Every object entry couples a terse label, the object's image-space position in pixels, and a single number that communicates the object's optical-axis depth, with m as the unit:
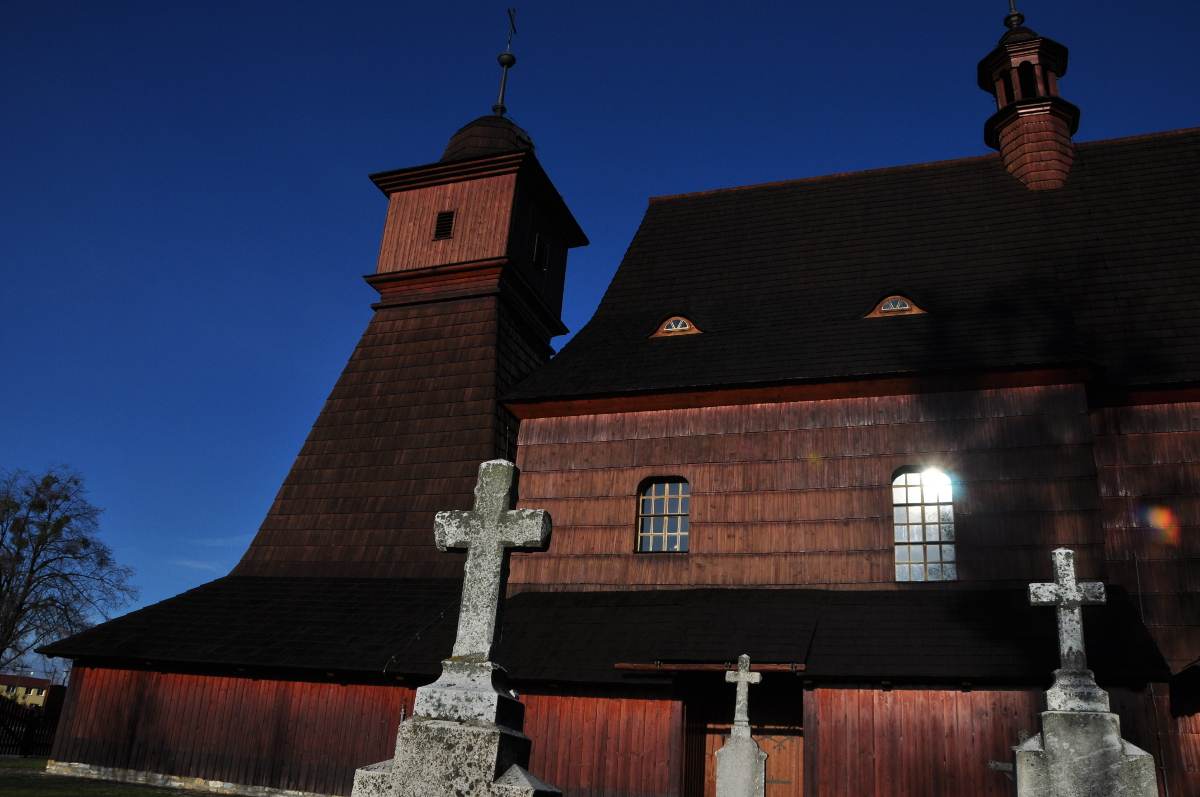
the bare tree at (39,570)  33.25
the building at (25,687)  66.00
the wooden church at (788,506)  12.98
